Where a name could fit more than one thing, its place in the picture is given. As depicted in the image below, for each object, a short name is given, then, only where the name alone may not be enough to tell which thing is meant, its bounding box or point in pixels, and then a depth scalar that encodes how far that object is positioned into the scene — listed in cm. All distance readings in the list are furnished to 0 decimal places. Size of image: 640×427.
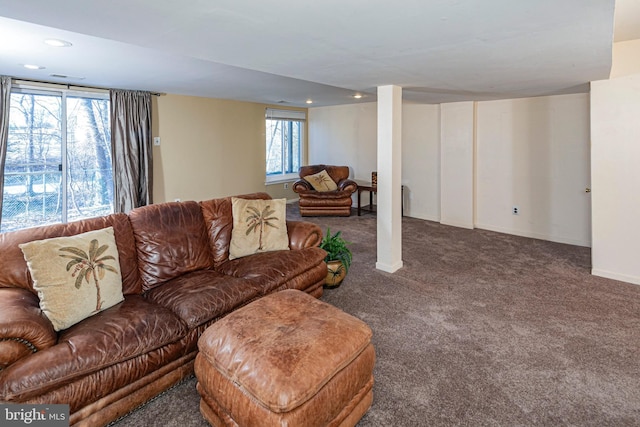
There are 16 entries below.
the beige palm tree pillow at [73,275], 183
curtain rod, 431
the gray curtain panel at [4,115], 413
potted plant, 336
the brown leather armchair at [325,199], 665
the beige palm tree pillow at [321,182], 703
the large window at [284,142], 761
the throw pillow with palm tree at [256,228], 294
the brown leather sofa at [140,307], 157
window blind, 740
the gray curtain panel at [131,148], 517
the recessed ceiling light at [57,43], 279
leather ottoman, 143
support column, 374
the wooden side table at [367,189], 665
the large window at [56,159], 445
